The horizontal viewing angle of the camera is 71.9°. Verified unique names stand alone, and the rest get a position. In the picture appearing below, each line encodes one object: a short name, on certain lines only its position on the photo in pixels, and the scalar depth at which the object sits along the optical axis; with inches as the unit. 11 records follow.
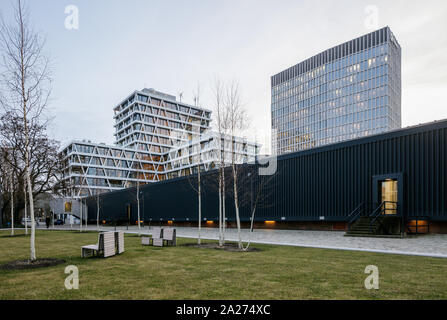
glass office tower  3491.6
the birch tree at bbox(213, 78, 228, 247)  565.6
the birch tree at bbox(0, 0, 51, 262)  393.4
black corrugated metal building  732.0
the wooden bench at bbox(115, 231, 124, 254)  460.4
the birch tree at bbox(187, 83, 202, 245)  626.1
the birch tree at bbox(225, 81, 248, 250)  560.1
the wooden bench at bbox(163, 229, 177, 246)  575.8
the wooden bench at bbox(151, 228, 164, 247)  571.1
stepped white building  3555.6
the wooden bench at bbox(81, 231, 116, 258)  417.4
